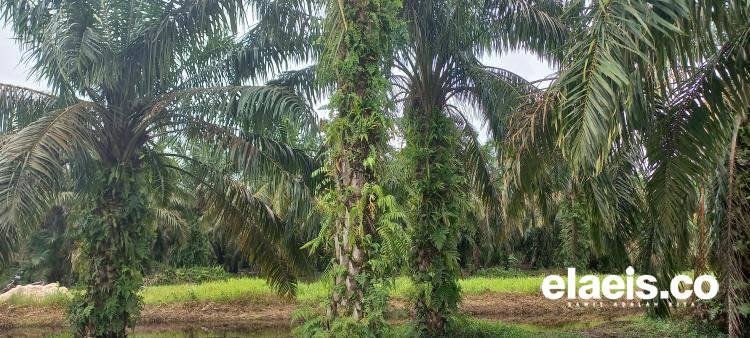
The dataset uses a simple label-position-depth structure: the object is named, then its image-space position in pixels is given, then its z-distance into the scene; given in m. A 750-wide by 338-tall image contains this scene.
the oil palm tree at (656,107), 4.01
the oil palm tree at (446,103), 8.45
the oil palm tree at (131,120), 7.17
